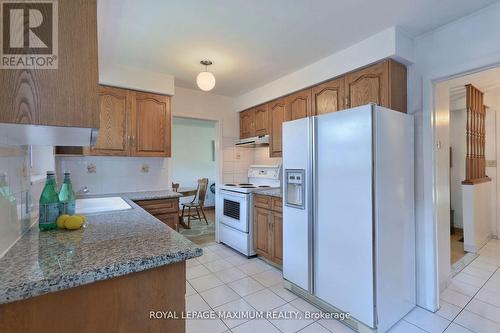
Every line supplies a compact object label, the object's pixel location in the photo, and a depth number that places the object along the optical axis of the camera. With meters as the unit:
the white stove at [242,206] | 3.22
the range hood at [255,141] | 3.46
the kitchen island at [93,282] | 0.68
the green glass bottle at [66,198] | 1.27
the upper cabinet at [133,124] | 2.77
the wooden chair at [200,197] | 5.07
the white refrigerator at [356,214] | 1.74
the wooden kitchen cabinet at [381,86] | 2.05
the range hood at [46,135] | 0.73
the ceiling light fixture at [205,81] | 2.42
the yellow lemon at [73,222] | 1.17
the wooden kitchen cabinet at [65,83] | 0.63
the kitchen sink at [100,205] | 1.72
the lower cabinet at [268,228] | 2.82
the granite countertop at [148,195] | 2.70
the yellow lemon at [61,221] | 1.17
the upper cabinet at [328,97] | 2.44
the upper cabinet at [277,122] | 3.16
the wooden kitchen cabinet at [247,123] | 3.71
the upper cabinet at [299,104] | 2.81
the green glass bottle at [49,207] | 1.17
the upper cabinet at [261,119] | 3.44
